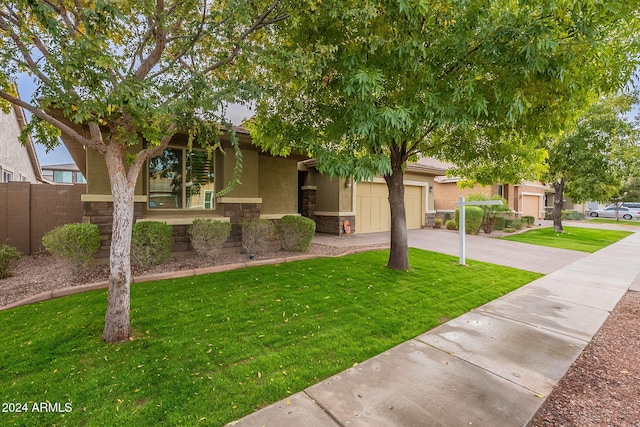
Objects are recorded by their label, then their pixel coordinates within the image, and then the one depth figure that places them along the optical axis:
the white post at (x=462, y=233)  8.10
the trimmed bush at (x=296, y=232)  8.56
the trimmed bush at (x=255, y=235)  8.16
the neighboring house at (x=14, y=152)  11.75
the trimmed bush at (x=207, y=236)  7.40
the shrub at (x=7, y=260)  6.09
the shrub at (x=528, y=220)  18.33
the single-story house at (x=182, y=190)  6.85
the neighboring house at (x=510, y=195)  20.05
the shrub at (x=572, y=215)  28.72
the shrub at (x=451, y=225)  15.82
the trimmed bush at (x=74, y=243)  5.64
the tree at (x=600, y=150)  13.88
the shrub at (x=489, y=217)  14.87
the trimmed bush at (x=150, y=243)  6.46
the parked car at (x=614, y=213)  31.23
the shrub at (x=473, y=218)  14.15
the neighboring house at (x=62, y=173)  31.89
